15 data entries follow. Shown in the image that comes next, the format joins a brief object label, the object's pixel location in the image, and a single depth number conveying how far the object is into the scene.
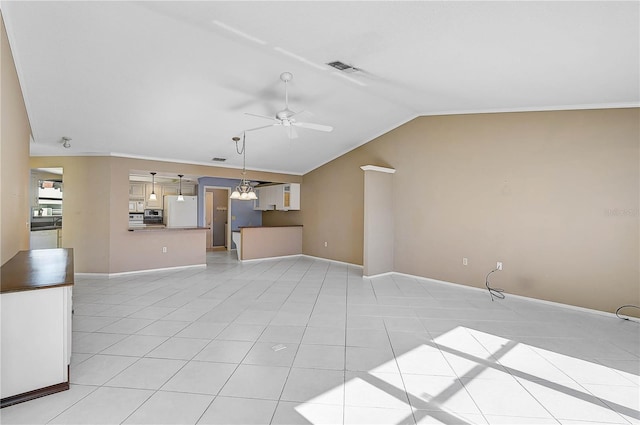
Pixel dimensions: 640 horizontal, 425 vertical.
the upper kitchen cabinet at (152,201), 8.81
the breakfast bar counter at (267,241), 7.20
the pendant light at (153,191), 8.34
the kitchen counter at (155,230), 5.78
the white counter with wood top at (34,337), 1.90
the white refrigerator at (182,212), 8.40
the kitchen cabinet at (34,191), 6.60
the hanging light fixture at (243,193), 5.28
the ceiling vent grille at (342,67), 3.35
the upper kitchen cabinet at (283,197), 8.00
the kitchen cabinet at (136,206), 8.70
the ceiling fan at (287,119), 3.39
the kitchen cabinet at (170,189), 9.01
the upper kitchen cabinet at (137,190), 8.69
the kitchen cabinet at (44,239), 6.29
